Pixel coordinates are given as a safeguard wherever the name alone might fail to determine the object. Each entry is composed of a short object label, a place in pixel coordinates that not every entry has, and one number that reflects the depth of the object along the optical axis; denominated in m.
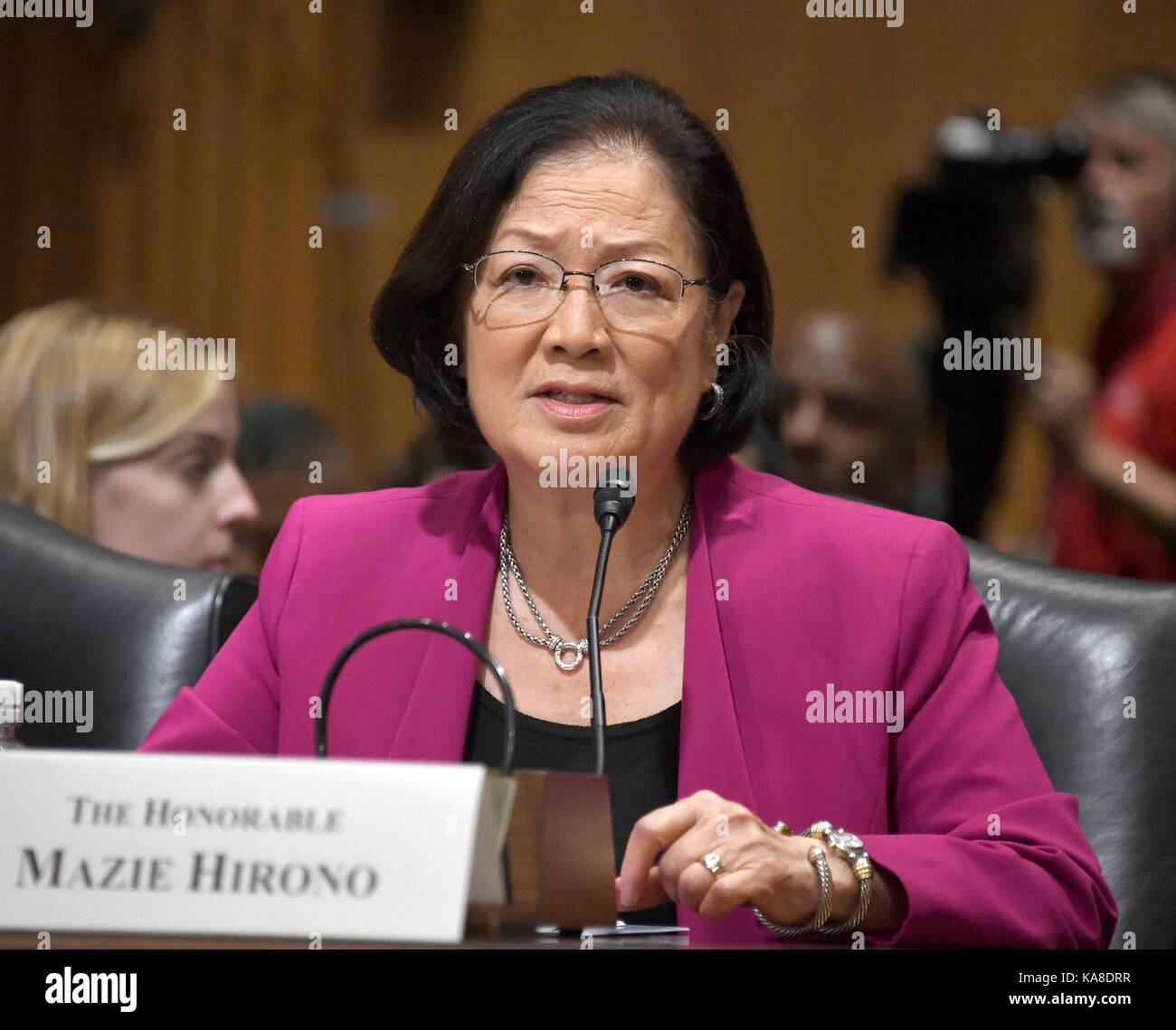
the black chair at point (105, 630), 3.06
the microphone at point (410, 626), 2.64
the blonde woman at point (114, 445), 3.35
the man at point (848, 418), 3.62
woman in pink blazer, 2.91
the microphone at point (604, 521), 2.75
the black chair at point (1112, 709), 2.91
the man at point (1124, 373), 3.71
